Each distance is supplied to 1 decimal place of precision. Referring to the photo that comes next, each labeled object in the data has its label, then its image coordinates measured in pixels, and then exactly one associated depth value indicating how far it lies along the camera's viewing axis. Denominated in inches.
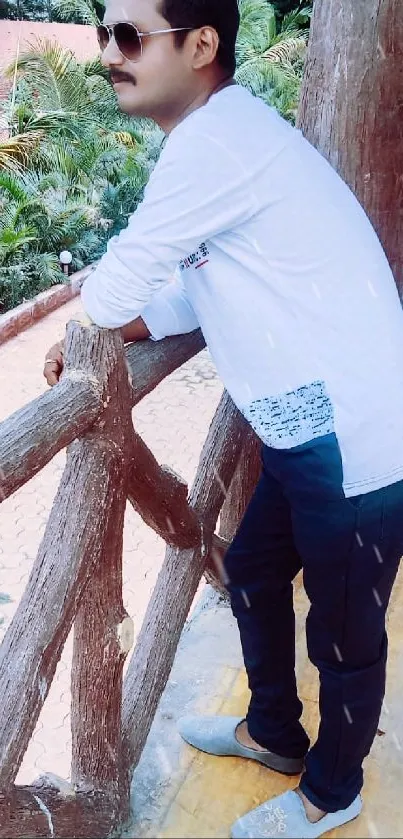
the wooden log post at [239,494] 82.0
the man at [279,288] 40.7
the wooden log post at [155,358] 53.9
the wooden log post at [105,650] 51.4
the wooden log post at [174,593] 64.4
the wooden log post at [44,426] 40.4
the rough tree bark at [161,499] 57.6
